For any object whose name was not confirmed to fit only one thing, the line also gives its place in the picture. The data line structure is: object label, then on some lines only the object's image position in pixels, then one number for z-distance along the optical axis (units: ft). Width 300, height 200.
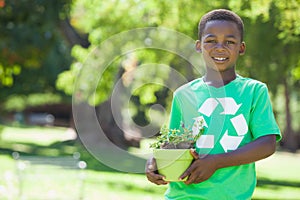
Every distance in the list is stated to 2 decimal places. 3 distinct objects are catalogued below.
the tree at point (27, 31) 61.88
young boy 10.94
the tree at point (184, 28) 35.60
